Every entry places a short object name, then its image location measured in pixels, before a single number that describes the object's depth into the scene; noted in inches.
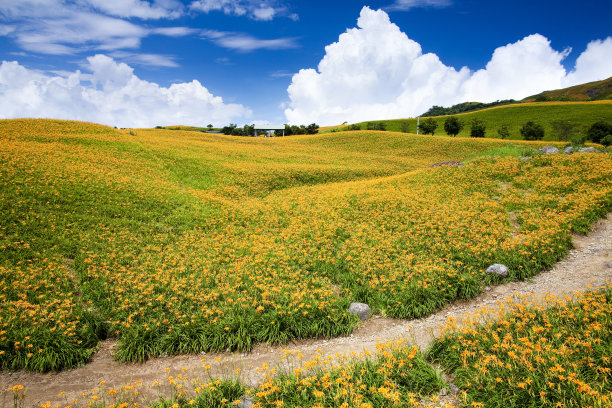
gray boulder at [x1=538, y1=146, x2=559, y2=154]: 1055.6
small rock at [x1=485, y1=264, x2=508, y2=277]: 407.9
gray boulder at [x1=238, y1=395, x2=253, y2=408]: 217.5
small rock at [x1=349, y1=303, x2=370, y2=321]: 353.1
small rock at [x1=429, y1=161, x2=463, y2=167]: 1068.5
